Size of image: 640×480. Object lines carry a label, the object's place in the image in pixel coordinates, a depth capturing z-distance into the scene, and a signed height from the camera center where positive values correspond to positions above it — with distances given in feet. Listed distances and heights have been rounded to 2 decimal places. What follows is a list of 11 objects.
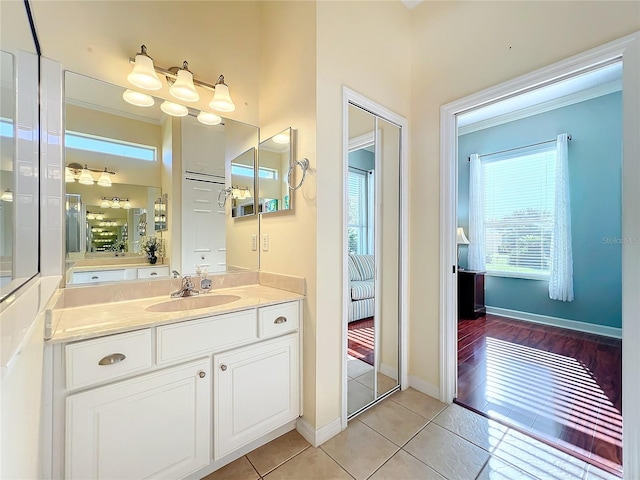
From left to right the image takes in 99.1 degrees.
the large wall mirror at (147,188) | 4.71 +1.04
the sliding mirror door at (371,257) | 6.32 -0.43
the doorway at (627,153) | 4.23 +1.38
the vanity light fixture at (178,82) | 4.99 +3.13
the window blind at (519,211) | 12.30 +1.43
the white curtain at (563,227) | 11.41 +0.57
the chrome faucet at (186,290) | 5.42 -1.02
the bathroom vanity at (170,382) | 3.35 -2.11
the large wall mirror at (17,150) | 2.84 +1.12
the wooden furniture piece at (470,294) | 13.25 -2.64
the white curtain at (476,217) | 14.17 +1.22
